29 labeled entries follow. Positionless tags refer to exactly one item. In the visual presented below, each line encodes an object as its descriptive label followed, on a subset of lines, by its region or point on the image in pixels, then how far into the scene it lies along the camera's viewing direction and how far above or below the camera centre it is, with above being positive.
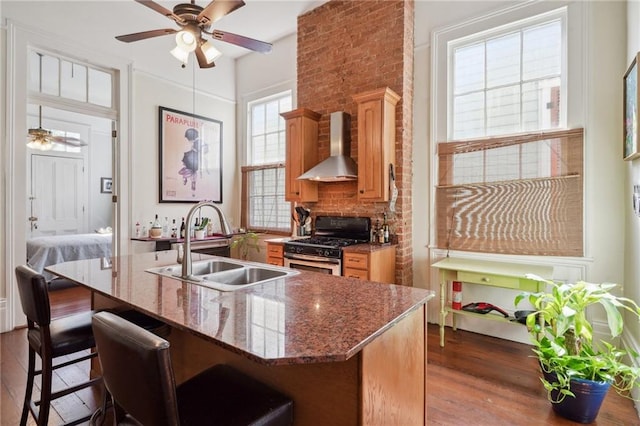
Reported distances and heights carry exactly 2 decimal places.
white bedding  4.70 -0.60
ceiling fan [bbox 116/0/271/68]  2.21 +1.31
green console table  2.73 -0.55
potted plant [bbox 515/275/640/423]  1.95 -0.90
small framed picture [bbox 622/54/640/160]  2.13 +0.67
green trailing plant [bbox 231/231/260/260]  5.09 -0.52
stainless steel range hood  3.71 +0.59
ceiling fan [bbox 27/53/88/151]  5.39 +1.18
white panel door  6.63 +0.28
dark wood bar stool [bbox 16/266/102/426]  1.56 -0.66
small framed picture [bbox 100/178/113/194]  7.65 +0.53
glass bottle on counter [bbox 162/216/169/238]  4.78 -0.26
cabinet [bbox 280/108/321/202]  4.14 +0.73
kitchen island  1.02 -0.39
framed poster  4.82 +0.79
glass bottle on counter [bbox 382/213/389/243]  3.65 -0.24
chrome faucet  1.76 -0.22
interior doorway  6.61 +0.62
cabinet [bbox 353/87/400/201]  3.50 +0.74
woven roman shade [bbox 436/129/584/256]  2.89 +0.15
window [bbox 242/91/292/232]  5.10 +0.65
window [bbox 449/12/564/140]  3.04 +1.26
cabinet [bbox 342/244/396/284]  3.22 -0.51
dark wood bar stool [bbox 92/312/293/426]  0.86 -0.54
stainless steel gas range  3.41 -0.37
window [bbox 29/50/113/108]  3.68 +1.51
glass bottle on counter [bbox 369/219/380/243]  3.78 -0.27
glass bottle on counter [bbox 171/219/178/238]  4.78 -0.31
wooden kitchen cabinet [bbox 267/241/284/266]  3.86 -0.52
